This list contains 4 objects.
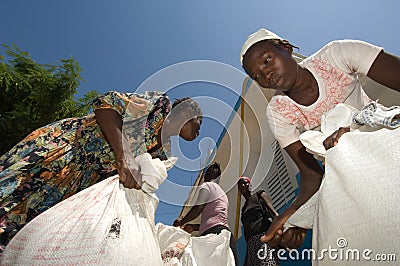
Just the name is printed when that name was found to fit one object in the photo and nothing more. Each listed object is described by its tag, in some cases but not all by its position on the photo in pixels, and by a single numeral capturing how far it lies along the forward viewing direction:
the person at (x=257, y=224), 1.64
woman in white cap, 1.03
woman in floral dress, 0.97
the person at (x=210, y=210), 1.84
